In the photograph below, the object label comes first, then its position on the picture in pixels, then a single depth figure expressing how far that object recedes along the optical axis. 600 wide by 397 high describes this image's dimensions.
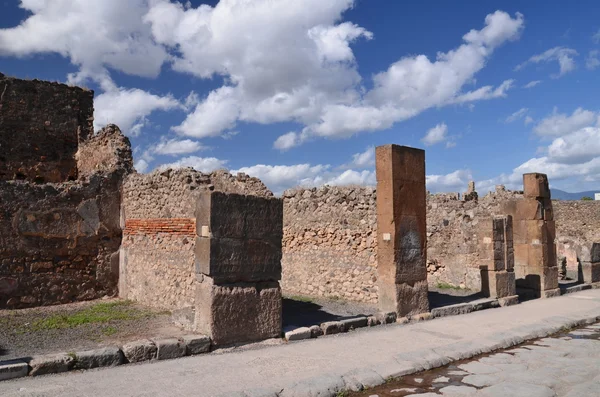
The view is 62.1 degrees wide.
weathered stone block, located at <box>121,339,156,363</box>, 5.79
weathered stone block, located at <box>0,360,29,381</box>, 5.02
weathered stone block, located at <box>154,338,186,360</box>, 6.00
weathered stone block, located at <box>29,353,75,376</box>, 5.22
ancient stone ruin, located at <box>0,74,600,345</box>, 6.84
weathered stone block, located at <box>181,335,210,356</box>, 6.20
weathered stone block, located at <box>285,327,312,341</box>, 7.04
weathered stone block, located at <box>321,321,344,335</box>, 7.48
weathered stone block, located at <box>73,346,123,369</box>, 5.50
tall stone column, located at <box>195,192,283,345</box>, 6.49
